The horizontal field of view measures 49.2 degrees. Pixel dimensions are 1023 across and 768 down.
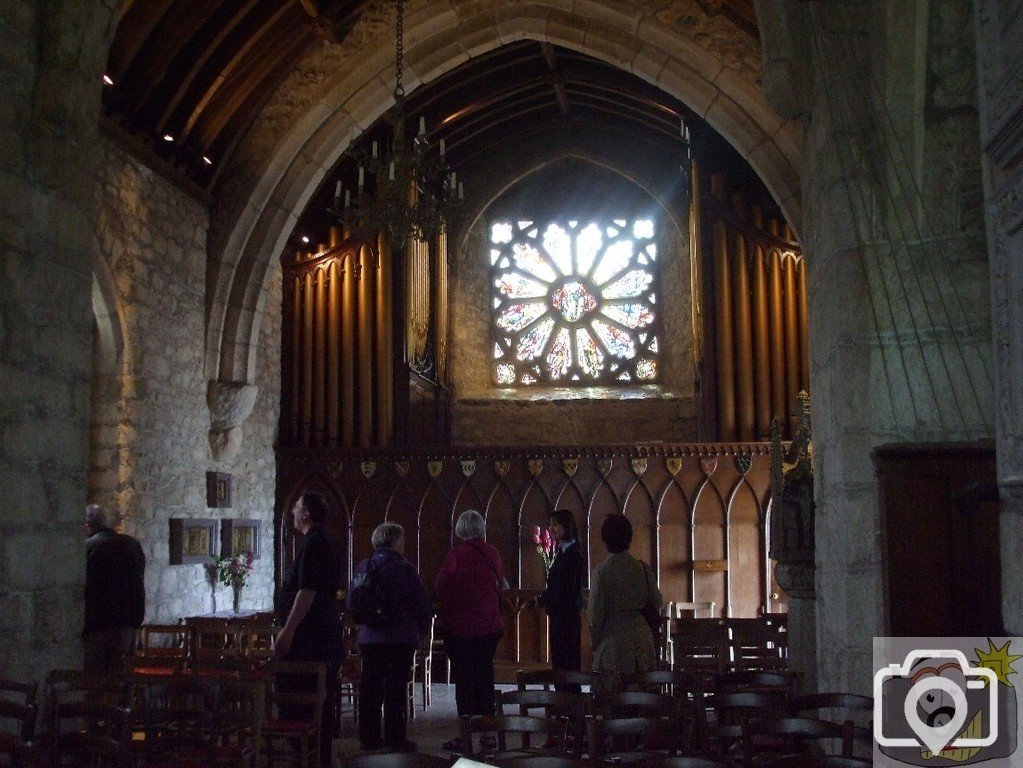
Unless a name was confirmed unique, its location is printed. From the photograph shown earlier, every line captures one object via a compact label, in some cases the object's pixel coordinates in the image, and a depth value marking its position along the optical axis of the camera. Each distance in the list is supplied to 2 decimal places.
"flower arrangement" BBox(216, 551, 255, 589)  8.65
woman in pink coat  5.36
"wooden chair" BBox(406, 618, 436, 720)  7.44
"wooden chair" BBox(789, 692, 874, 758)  3.32
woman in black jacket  5.54
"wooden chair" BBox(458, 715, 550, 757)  3.16
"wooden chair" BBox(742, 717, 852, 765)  3.04
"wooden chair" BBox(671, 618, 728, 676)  5.82
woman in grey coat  4.85
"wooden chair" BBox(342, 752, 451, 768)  2.79
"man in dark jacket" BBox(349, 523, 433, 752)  5.02
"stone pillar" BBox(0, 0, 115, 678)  4.36
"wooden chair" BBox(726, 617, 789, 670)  6.11
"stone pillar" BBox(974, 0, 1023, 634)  2.72
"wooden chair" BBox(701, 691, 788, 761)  3.32
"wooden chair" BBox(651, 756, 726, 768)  2.69
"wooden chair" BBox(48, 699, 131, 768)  3.22
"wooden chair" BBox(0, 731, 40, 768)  2.78
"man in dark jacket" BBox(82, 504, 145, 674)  5.59
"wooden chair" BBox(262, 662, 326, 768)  4.19
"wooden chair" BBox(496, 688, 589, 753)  3.61
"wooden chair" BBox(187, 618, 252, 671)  4.85
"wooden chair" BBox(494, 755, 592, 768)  2.78
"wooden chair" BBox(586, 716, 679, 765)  3.09
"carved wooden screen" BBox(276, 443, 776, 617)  9.81
